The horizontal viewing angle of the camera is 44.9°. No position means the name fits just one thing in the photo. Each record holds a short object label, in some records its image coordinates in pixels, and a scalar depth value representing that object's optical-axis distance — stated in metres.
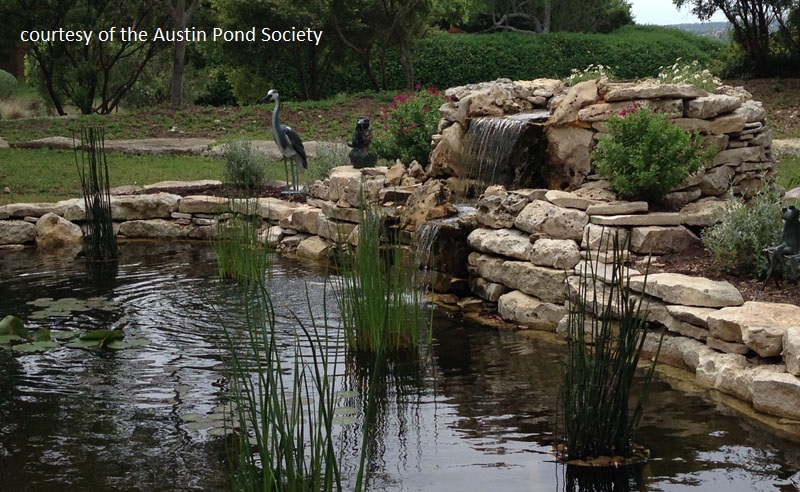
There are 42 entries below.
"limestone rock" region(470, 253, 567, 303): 6.58
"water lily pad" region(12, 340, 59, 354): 5.85
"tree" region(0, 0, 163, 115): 20.97
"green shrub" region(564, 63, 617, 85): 9.41
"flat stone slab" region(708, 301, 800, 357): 4.97
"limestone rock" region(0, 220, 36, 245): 10.09
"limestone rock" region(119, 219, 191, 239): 10.68
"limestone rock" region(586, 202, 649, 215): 6.80
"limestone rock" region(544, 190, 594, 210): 7.04
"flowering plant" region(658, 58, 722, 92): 8.08
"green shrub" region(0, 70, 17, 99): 23.08
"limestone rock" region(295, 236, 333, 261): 9.26
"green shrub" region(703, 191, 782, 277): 6.06
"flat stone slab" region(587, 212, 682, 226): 6.69
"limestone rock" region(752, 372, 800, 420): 4.64
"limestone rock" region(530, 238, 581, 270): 6.58
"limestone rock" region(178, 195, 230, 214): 10.62
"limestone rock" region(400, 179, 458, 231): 8.12
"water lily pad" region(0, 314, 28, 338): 6.04
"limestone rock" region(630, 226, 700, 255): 6.71
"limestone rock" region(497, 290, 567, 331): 6.54
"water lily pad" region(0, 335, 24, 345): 5.96
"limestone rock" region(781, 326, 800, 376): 4.71
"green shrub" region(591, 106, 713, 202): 6.86
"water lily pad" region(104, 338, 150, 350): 5.93
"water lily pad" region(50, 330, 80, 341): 6.17
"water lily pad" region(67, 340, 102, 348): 5.95
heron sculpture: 10.33
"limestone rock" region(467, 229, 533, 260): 7.00
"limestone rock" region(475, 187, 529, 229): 7.36
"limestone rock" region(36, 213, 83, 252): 10.03
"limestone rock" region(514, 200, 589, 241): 6.83
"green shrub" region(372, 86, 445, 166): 10.70
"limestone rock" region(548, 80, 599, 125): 8.06
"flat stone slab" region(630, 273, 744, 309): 5.58
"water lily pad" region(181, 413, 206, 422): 4.61
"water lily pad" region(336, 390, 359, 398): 4.95
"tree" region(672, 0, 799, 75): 19.34
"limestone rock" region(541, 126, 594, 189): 8.05
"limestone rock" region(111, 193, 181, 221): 10.62
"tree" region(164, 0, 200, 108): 20.44
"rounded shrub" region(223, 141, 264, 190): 11.16
